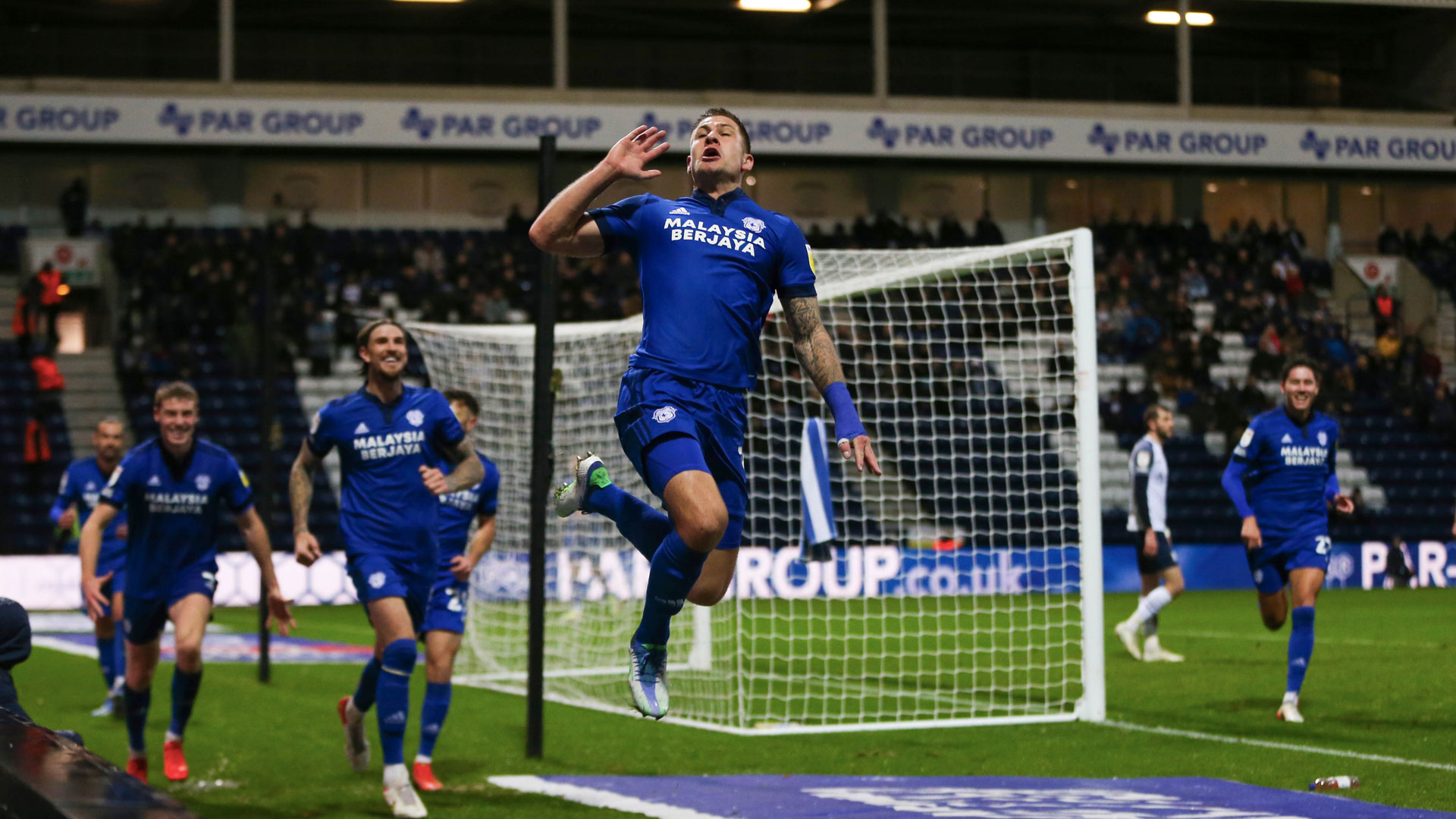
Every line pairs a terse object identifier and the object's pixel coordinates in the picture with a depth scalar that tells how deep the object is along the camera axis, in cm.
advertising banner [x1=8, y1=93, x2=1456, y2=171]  2978
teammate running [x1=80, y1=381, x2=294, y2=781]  874
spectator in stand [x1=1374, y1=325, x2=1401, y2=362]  3225
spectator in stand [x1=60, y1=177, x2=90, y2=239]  3053
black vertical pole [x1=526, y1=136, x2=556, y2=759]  968
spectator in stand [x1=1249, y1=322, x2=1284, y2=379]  2962
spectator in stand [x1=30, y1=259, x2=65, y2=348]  2708
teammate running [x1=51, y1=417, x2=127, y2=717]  1153
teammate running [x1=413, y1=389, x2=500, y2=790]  895
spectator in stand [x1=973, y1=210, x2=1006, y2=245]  3400
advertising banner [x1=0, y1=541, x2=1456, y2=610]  1545
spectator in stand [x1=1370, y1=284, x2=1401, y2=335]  3275
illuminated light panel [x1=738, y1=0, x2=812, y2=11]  3297
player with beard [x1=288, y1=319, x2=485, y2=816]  802
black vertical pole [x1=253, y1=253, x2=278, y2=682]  1358
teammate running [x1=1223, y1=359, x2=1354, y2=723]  1038
